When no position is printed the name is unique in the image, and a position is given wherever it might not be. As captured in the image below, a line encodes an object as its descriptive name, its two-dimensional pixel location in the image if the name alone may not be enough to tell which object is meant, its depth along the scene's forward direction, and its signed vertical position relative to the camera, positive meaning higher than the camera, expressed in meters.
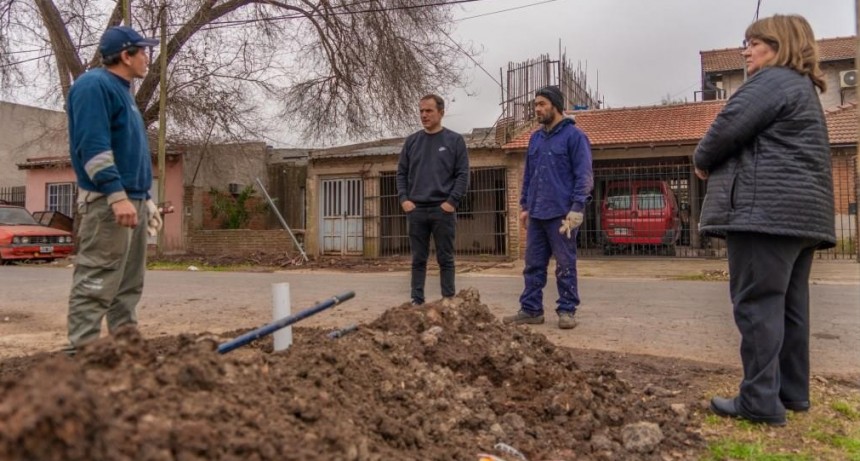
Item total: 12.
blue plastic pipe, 2.33 -0.34
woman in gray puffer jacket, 2.62 +0.21
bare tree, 16.09 +5.10
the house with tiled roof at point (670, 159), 14.29 +2.06
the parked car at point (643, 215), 14.66 +0.59
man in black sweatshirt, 5.11 +0.44
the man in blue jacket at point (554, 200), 4.86 +0.33
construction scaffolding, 17.77 +4.74
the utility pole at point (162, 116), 16.14 +3.49
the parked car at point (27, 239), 15.66 +0.24
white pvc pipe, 3.08 -0.28
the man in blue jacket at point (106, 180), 3.12 +0.35
